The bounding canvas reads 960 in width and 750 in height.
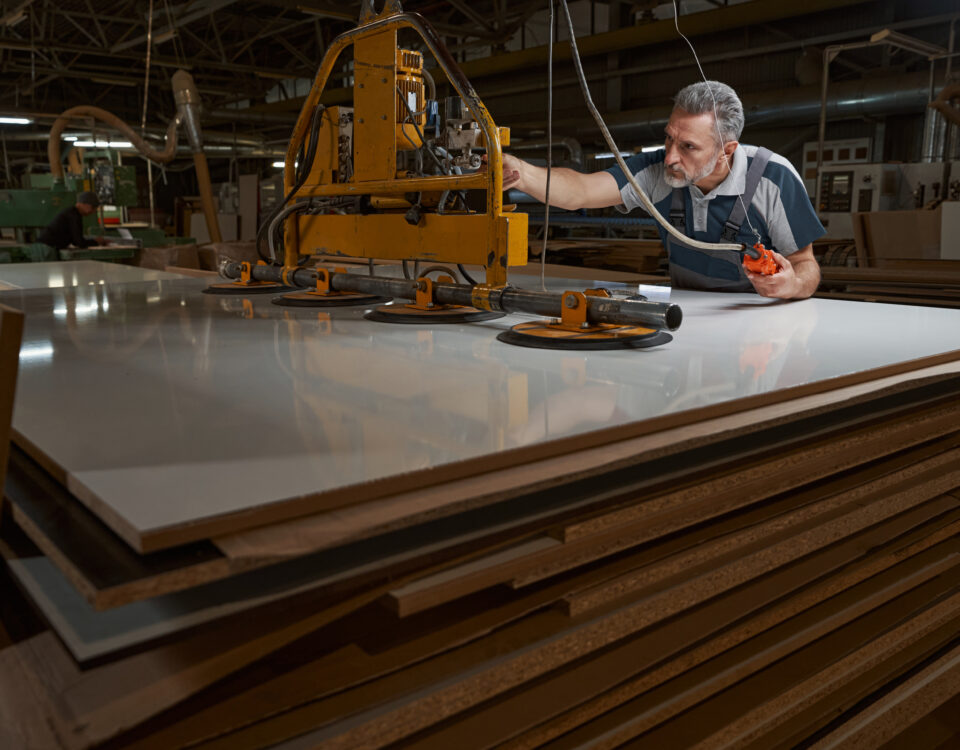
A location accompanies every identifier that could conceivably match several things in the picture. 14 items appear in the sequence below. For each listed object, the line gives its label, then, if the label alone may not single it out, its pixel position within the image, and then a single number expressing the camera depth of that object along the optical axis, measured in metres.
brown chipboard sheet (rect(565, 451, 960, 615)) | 0.92
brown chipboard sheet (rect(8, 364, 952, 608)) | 0.61
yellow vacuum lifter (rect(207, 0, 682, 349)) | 1.60
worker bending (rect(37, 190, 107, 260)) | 5.91
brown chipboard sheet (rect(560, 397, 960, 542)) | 0.92
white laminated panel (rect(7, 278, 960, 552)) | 0.74
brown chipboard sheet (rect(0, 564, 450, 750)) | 0.64
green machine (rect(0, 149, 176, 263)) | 5.78
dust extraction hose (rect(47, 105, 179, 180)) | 4.95
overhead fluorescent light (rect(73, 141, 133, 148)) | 8.10
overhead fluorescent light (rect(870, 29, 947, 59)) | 4.29
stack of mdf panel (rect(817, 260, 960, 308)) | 3.04
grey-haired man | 2.27
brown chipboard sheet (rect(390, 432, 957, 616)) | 0.75
